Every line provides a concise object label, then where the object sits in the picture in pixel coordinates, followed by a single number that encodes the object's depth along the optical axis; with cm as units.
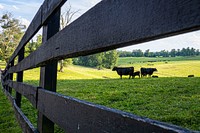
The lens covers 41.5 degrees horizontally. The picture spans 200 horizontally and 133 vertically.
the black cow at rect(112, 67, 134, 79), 3006
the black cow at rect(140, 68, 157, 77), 3275
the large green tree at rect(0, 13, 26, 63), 5403
